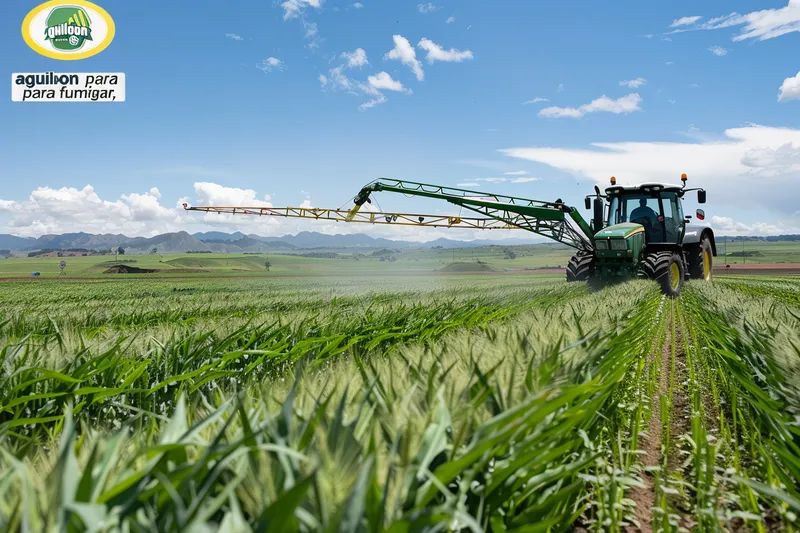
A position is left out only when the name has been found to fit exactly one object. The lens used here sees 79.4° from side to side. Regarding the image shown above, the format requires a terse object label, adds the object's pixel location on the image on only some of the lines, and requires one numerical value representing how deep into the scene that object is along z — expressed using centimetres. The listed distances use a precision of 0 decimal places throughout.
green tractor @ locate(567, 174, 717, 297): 1092
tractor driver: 1258
